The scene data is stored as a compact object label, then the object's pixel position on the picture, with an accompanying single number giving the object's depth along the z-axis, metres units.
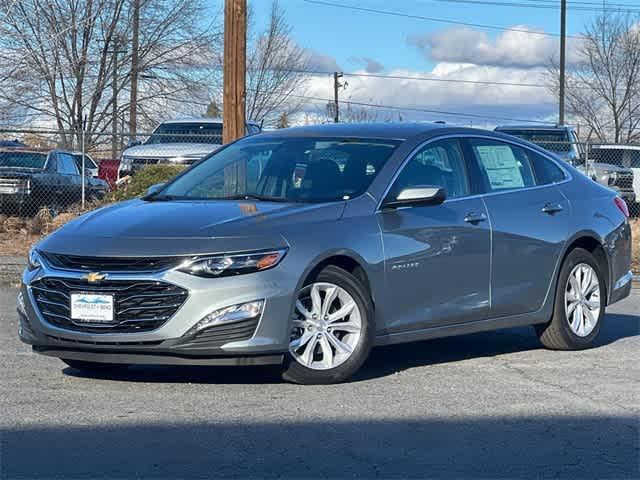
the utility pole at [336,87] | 59.19
